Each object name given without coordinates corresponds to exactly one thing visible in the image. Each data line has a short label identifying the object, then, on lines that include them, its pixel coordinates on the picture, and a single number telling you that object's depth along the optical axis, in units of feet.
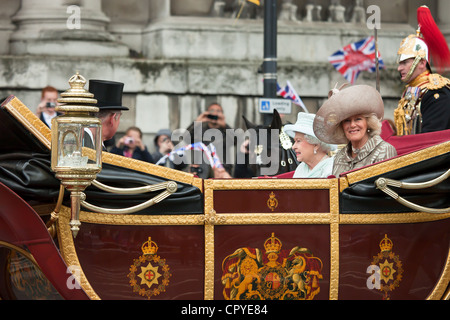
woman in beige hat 39.09
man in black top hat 44.16
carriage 34.63
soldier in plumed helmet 44.89
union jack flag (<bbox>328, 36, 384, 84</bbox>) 79.97
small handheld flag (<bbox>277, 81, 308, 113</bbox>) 75.62
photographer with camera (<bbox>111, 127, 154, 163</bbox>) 64.75
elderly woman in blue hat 45.52
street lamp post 70.33
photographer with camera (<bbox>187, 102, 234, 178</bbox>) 61.05
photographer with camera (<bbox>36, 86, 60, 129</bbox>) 63.21
